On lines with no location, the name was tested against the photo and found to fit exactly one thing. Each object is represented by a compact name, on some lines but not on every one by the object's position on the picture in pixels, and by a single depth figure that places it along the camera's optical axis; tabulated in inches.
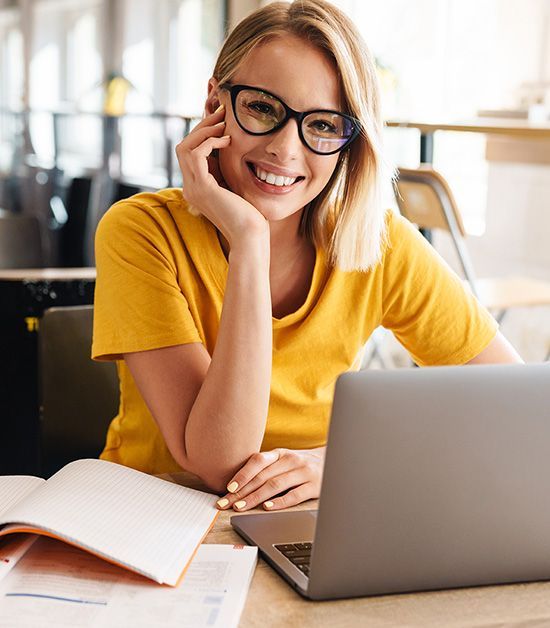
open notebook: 33.3
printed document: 30.2
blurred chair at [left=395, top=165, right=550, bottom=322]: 106.9
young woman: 47.2
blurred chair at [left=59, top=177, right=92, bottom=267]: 196.5
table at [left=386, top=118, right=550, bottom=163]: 98.1
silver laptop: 30.1
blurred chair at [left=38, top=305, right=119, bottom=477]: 60.4
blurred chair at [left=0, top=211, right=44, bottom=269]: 113.1
